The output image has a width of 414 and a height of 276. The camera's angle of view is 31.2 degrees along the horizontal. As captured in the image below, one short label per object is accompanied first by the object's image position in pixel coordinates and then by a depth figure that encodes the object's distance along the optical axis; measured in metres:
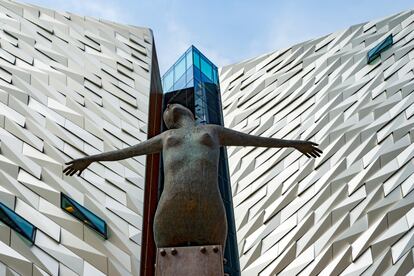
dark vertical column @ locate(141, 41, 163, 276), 20.55
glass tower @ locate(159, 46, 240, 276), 29.94
